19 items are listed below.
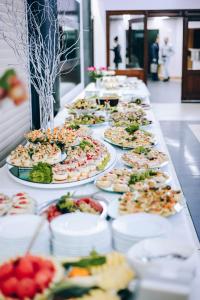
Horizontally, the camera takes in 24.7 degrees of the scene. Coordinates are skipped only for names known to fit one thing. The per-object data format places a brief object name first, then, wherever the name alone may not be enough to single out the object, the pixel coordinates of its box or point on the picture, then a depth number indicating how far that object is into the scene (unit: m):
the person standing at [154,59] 15.59
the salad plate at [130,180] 2.19
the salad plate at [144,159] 2.61
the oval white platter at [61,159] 2.58
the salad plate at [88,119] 4.05
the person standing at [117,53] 10.58
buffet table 1.78
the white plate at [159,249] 1.39
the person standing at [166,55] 16.19
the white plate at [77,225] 1.54
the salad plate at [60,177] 2.33
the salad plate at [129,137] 3.16
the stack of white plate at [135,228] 1.57
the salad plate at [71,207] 1.87
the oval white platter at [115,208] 1.85
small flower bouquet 7.36
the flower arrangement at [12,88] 0.97
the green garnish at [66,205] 1.88
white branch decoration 3.18
